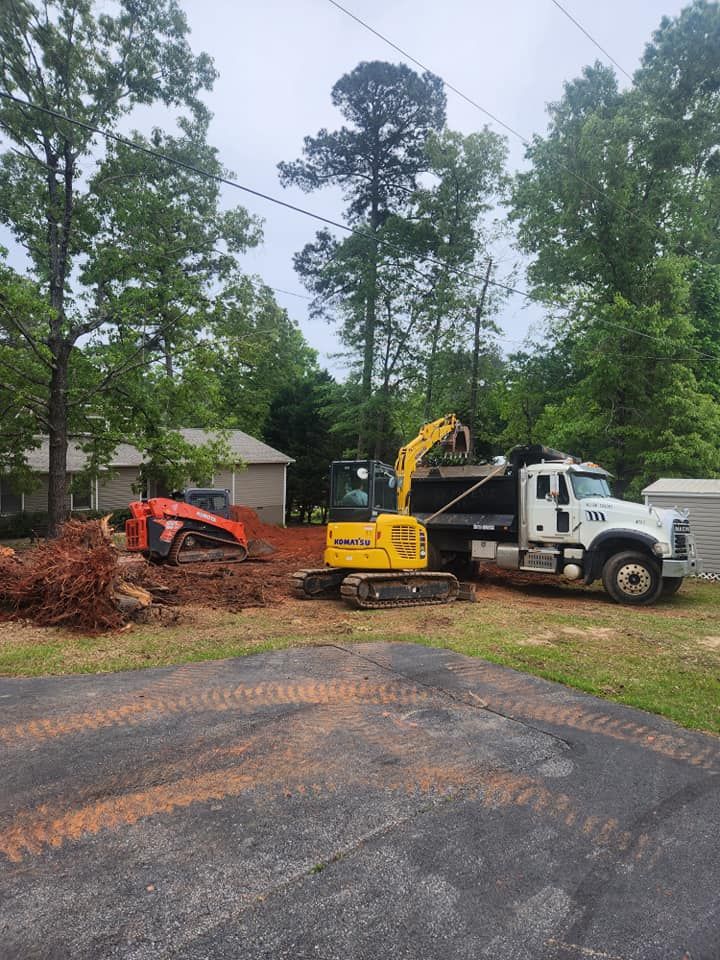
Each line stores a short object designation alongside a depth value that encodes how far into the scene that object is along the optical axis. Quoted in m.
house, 21.12
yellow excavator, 10.31
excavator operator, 10.54
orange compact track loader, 14.28
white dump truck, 11.22
